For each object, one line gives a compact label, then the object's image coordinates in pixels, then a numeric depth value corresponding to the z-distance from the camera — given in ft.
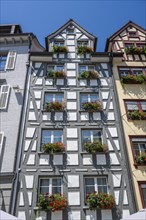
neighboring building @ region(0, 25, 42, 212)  37.63
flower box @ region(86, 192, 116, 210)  34.30
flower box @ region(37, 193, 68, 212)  34.01
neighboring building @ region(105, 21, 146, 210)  39.11
